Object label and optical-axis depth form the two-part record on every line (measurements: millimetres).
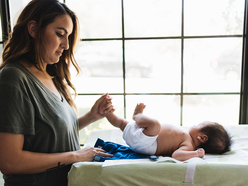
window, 2195
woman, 941
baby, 1413
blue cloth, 1394
